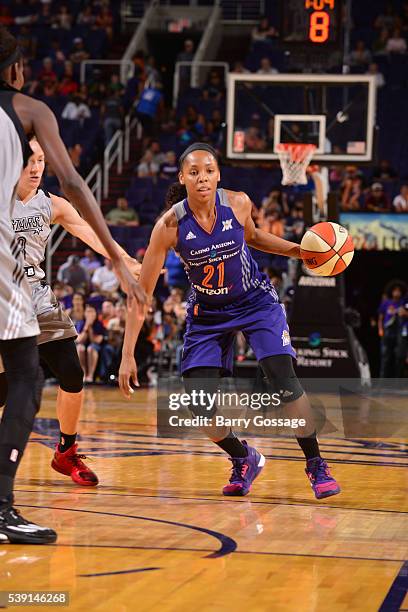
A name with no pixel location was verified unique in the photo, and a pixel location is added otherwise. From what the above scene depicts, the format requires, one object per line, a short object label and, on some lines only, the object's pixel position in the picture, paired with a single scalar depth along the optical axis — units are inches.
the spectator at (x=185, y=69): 906.7
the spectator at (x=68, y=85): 848.9
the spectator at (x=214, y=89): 829.8
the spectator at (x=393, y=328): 580.1
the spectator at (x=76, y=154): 758.8
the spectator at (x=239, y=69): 821.7
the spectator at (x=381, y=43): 837.8
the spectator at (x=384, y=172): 692.1
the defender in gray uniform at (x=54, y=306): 242.1
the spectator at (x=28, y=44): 922.1
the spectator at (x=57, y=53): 904.4
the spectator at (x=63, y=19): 953.5
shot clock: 521.0
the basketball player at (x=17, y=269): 164.6
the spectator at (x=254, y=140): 540.4
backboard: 527.7
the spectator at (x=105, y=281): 631.6
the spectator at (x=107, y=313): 585.3
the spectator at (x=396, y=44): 835.4
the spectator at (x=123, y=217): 705.6
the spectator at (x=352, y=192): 655.8
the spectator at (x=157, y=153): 770.9
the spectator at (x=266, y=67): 815.7
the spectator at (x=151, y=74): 870.4
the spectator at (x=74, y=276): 636.7
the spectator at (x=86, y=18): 962.7
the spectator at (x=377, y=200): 639.8
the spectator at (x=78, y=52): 907.4
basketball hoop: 522.3
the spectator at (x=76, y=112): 820.6
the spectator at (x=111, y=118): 812.6
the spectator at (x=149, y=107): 825.5
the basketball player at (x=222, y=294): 232.5
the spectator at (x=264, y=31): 899.4
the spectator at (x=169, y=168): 745.0
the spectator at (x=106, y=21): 951.6
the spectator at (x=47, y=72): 860.6
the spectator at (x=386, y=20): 871.6
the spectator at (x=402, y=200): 640.4
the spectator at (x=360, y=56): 819.4
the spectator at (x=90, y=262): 658.8
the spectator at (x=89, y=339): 575.8
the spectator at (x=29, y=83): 844.0
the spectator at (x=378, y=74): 775.1
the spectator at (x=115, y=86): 847.1
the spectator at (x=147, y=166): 768.9
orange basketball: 245.6
